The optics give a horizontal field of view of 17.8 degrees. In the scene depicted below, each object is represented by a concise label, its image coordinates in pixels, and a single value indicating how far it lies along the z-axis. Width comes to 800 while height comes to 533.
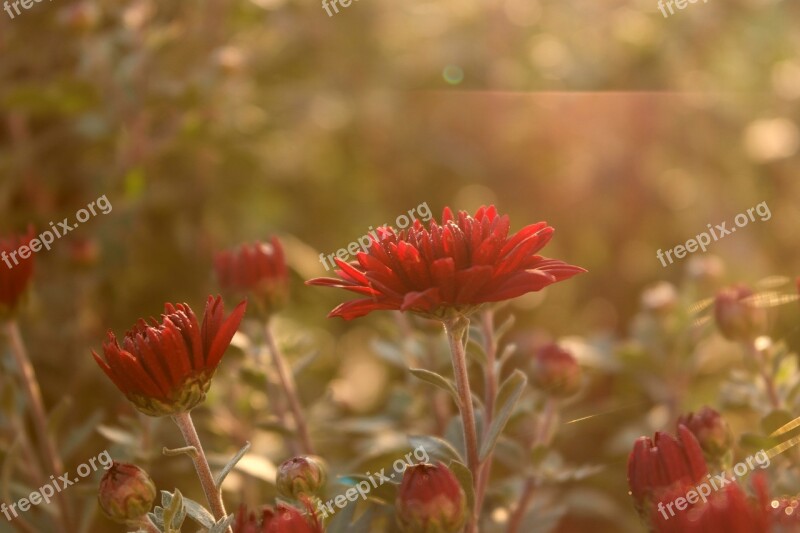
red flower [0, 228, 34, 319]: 0.58
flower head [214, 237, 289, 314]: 0.60
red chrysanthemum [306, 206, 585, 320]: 0.50
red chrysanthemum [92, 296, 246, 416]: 0.51
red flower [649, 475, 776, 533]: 0.46
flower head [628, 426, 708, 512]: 0.50
